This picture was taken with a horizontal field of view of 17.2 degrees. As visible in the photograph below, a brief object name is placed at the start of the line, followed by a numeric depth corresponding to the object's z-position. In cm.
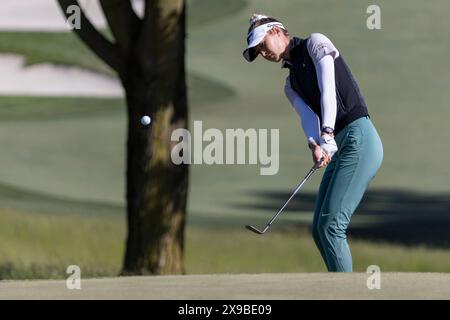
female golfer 870
